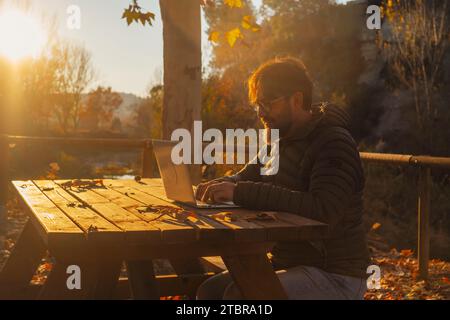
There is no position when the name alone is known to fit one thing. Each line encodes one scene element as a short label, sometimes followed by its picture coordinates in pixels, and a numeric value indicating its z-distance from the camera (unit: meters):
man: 2.54
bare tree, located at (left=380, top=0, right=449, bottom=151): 14.32
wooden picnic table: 2.15
